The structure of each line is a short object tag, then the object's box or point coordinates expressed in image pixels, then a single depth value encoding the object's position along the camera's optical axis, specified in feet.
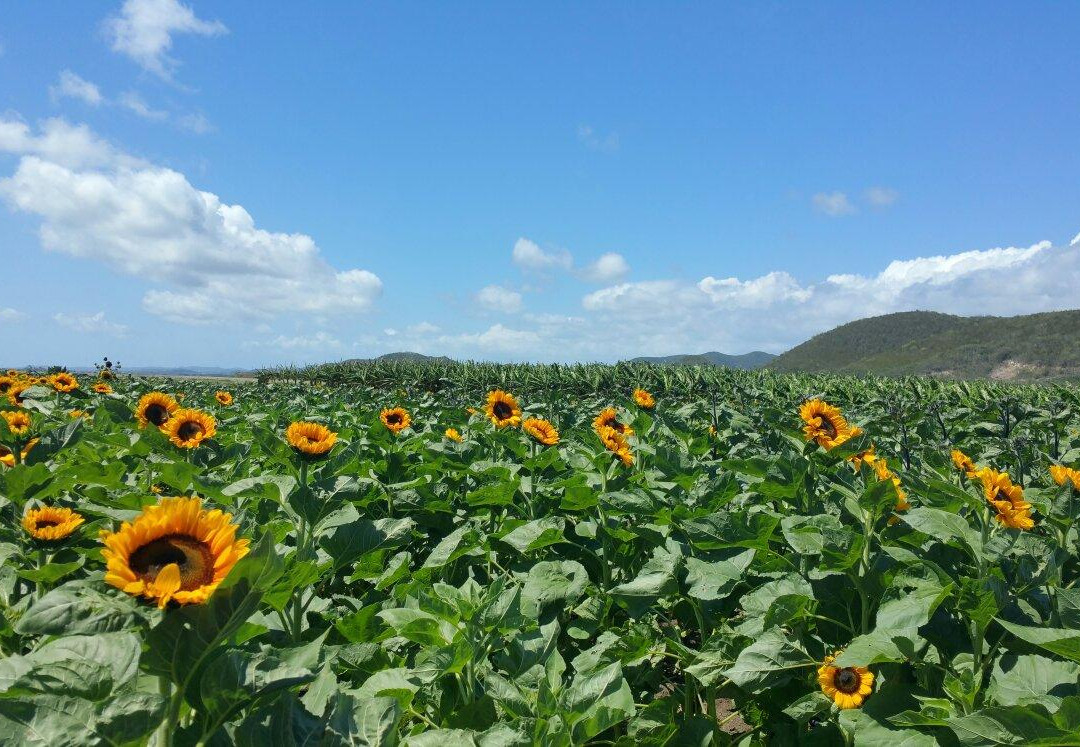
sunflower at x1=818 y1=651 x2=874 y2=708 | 6.04
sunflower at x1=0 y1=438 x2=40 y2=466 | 9.04
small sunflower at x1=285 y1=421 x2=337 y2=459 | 8.15
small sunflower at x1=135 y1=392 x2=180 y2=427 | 12.21
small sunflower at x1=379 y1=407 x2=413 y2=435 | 15.90
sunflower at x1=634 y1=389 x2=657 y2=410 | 18.70
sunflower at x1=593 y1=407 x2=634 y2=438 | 14.58
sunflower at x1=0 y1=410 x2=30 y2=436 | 11.82
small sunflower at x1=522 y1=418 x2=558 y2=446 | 12.95
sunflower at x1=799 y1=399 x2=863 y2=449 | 10.21
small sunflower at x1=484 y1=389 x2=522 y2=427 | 16.57
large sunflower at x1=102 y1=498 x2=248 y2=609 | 3.24
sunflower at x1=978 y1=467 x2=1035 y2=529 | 7.06
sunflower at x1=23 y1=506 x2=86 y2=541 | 7.19
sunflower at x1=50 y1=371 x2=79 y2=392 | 18.09
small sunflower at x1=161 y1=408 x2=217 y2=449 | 11.03
